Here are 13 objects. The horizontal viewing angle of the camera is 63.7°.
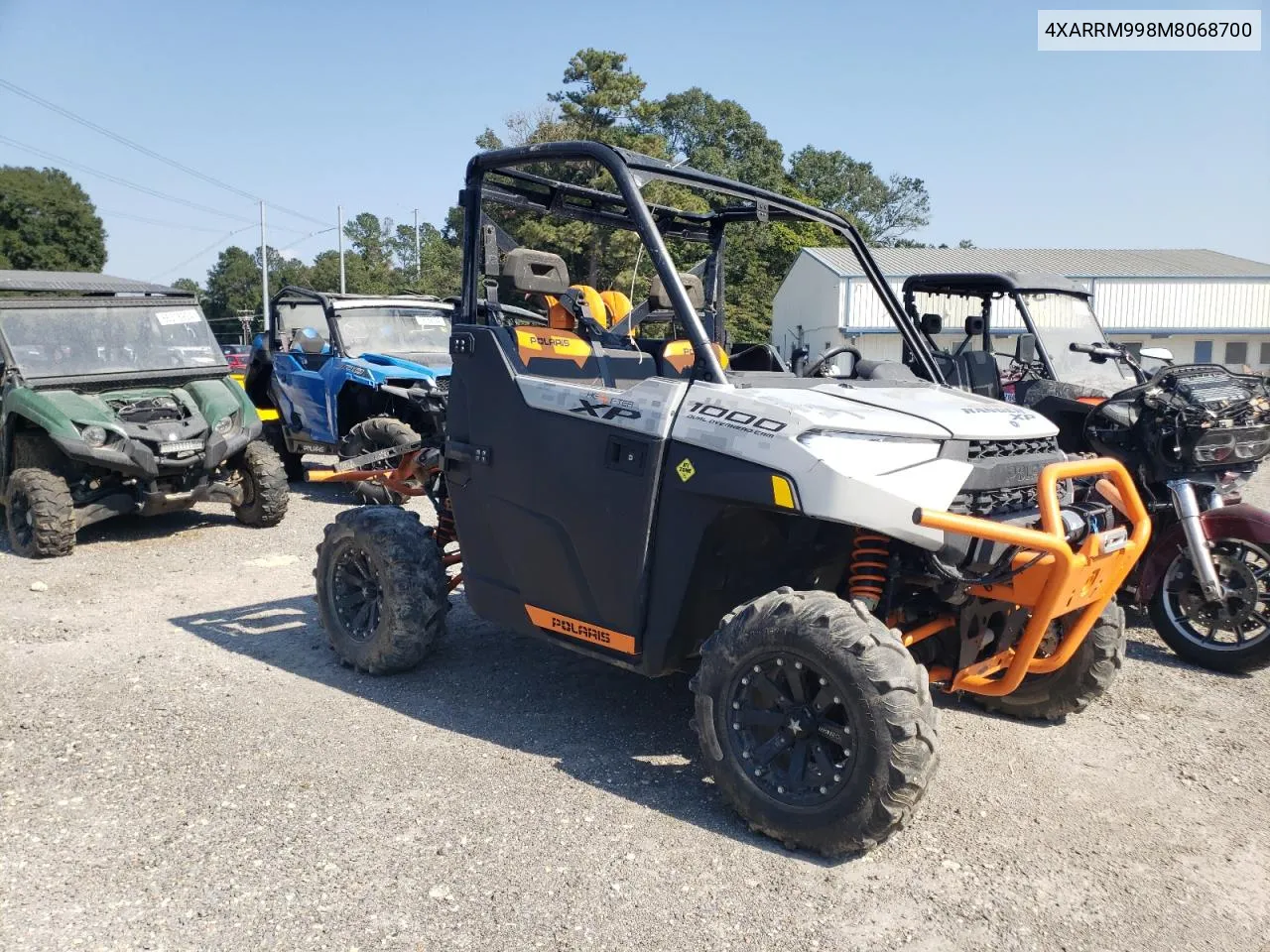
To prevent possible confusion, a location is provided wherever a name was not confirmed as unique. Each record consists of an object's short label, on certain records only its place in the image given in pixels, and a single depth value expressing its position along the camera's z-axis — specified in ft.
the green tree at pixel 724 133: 203.51
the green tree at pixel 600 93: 118.62
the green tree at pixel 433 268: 165.58
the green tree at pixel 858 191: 233.17
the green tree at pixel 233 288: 256.52
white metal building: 126.52
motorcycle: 18.16
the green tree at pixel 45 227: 165.99
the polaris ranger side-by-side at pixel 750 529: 11.21
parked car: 108.66
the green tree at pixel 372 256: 214.48
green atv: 27.71
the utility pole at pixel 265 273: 147.51
